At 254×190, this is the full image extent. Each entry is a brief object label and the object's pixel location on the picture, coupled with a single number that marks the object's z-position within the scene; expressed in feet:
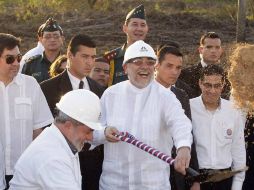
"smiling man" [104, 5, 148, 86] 41.84
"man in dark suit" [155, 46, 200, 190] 33.19
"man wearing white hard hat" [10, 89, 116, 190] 21.53
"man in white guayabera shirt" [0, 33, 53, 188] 30.94
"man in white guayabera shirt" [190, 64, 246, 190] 33.78
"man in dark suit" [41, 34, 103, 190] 34.18
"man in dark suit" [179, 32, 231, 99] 42.75
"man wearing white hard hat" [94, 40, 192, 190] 28.76
